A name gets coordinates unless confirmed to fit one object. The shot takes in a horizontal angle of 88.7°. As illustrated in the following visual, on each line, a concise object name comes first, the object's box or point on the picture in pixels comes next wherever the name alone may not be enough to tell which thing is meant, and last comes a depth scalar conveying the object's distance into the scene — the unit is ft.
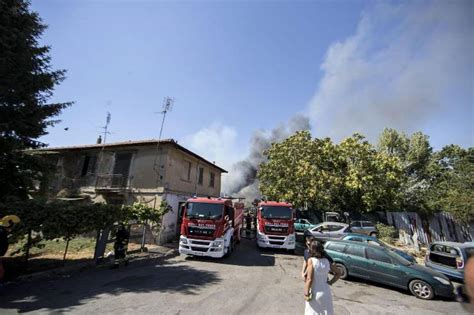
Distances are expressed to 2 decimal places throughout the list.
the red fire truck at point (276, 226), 43.06
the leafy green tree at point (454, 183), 66.32
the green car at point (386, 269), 24.88
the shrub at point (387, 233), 61.02
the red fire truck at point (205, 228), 35.35
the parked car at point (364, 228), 61.87
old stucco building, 52.60
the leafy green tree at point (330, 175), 66.33
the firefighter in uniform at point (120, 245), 31.81
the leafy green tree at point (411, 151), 106.93
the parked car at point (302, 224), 67.52
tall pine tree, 28.73
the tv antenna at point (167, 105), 52.75
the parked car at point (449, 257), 27.76
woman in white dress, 12.72
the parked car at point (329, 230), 49.39
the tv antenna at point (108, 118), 64.58
